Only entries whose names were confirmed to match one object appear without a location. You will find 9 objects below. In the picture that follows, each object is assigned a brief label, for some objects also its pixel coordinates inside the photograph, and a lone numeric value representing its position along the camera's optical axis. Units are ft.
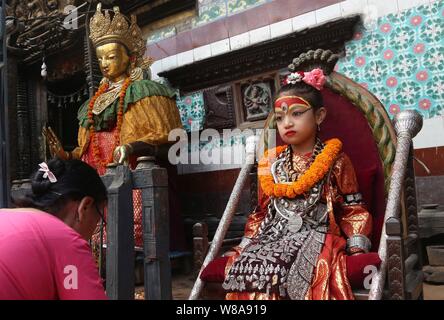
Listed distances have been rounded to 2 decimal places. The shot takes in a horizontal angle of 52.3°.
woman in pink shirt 3.81
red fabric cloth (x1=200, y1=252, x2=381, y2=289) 6.30
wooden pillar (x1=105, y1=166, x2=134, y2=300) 5.79
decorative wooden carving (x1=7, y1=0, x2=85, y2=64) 16.74
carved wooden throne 5.96
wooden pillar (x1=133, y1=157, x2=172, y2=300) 5.98
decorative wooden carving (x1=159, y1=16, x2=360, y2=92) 11.17
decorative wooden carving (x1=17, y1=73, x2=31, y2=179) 18.74
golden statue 11.89
